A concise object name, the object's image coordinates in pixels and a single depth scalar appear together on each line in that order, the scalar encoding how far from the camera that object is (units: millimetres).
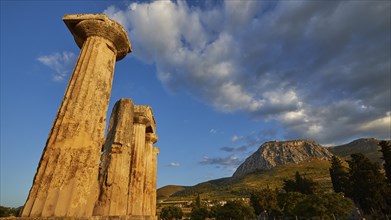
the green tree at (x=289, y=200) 55562
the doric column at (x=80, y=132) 4406
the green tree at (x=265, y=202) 64500
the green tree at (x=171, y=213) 81125
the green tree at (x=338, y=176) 56953
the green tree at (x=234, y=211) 63094
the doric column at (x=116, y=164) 8075
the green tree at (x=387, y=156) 41344
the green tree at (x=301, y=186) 66250
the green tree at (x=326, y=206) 41844
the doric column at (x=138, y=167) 11195
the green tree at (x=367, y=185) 41531
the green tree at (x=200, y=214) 73750
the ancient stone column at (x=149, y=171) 13545
